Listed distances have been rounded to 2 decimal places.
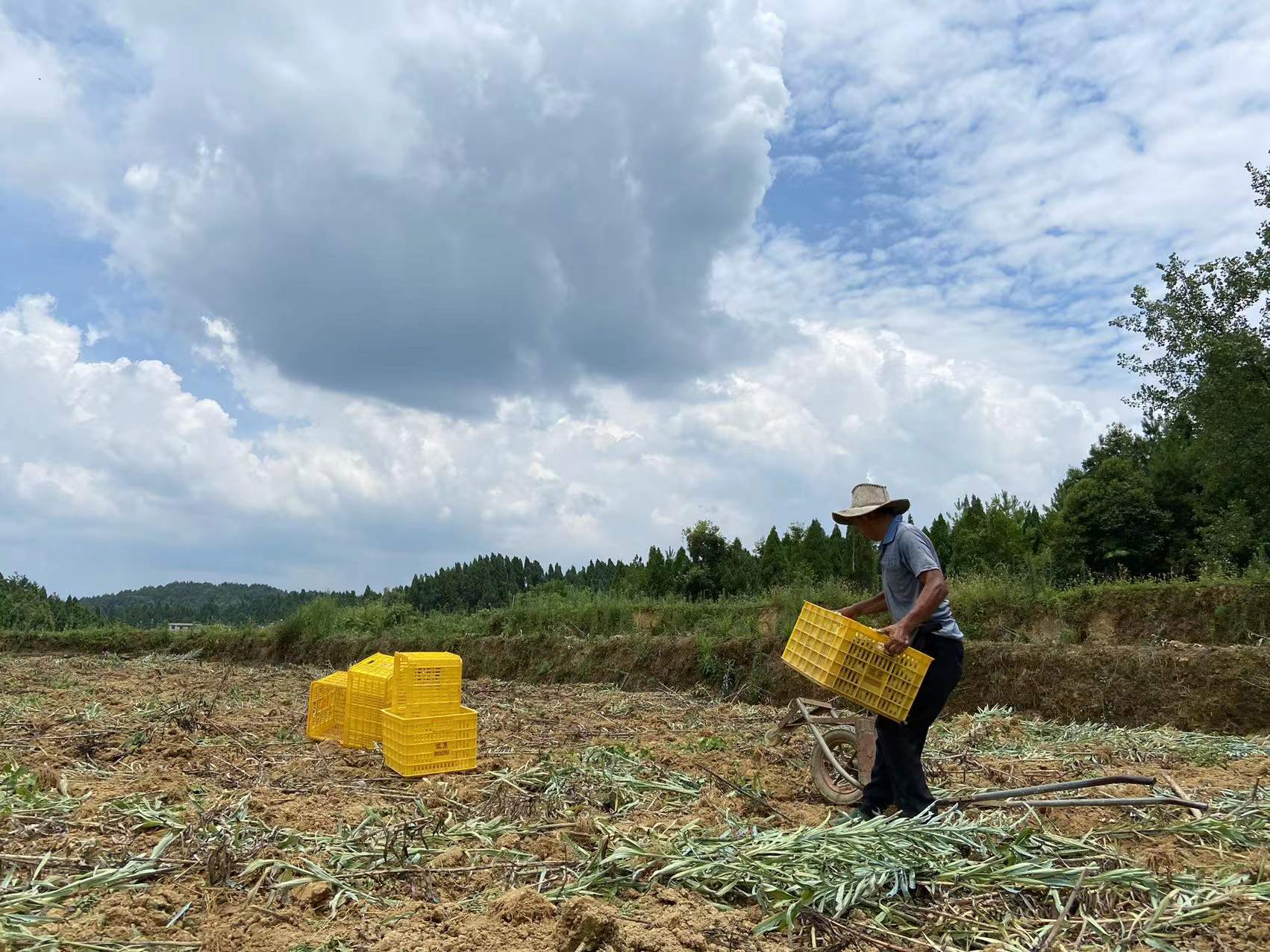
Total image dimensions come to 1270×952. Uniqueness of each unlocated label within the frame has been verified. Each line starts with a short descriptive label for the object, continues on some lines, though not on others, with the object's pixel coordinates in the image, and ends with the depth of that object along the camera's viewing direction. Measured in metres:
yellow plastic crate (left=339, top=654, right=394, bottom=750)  6.51
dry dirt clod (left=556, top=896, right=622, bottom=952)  2.71
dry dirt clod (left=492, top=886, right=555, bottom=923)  2.97
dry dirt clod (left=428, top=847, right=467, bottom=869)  3.66
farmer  4.10
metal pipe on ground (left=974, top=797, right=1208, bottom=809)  3.59
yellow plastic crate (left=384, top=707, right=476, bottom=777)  5.70
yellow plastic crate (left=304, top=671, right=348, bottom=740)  7.06
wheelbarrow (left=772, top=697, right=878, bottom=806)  4.73
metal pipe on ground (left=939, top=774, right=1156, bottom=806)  3.78
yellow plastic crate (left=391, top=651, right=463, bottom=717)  5.87
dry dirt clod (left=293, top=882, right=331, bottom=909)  3.25
